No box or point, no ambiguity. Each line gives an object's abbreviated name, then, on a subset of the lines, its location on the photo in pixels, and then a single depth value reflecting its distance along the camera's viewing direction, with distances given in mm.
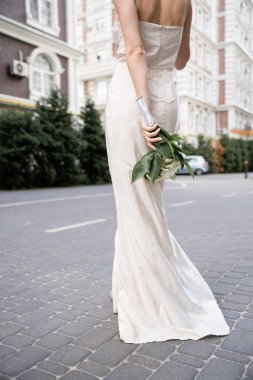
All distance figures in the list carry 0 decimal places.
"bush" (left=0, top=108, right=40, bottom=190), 15672
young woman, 2332
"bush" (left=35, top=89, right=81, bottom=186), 17188
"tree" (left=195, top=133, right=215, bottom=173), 37500
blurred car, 33778
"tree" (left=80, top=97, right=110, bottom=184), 20016
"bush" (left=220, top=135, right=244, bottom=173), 41447
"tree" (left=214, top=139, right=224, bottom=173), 40469
